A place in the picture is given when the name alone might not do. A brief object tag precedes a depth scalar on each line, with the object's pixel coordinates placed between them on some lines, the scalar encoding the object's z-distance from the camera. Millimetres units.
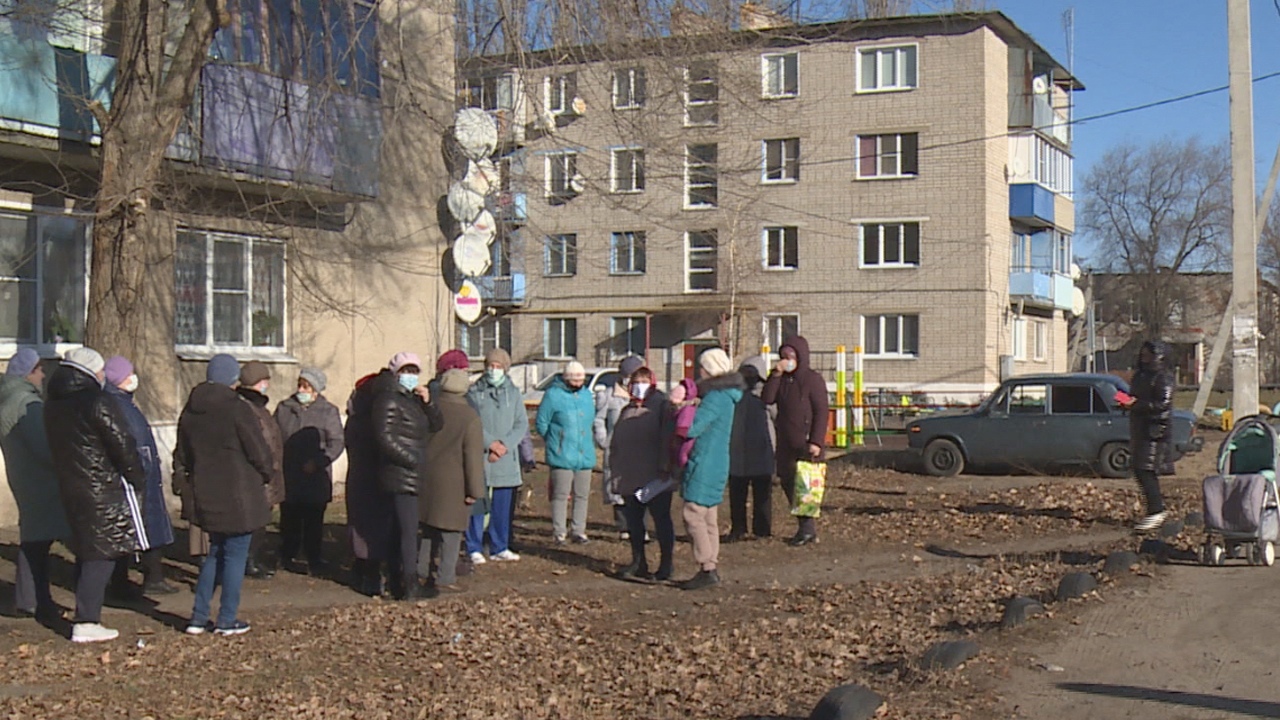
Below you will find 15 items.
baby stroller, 9883
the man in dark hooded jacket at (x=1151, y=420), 11406
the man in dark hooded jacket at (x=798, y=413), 12422
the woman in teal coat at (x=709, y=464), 10102
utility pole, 15578
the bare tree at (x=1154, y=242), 74312
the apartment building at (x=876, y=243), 41906
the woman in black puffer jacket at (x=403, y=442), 9477
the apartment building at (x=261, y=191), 13281
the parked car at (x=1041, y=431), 19672
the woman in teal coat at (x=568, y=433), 12273
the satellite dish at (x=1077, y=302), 49344
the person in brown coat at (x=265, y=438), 9688
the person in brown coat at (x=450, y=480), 9984
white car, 35250
